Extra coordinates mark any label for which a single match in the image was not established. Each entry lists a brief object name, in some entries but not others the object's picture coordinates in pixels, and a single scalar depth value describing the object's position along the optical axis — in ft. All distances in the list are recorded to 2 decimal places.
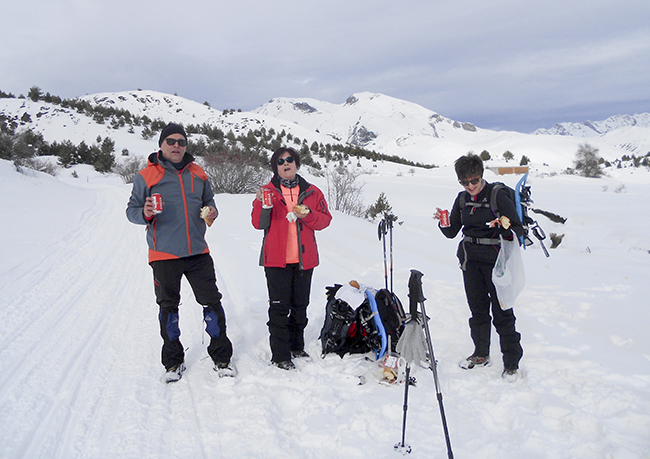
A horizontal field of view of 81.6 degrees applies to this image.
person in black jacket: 10.93
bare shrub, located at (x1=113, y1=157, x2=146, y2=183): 77.00
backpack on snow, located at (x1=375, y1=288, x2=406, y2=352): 12.12
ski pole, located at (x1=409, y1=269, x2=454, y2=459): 7.76
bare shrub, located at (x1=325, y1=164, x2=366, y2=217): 48.29
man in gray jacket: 10.32
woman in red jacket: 11.41
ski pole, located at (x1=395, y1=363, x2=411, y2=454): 8.18
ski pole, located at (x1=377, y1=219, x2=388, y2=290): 12.99
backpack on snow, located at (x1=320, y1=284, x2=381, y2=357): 12.33
